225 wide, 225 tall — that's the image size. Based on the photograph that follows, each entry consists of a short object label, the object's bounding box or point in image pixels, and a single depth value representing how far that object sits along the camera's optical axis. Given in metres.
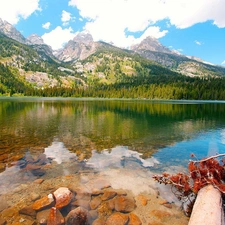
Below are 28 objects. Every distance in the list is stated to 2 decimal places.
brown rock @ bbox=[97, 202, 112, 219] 10.79
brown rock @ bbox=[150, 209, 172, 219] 10.94
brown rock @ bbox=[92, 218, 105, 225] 10.04
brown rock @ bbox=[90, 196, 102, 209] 11.60
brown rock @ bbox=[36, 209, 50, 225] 9.89
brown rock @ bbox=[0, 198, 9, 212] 11.22
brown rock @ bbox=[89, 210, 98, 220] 10.52
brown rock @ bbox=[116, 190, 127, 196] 13.15
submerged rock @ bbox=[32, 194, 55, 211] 11.08
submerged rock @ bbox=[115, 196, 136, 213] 11.37
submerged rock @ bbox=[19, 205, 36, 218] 10.60
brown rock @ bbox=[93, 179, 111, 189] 14.16
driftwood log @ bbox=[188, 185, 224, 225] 7.74
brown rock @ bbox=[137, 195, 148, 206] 12.24
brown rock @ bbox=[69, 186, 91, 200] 12.54
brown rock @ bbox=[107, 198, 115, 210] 11.56
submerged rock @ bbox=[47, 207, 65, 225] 9.54
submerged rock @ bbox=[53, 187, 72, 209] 11.32
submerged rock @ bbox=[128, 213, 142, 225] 10.19
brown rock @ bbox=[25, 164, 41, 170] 17.42
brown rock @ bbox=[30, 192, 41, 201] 12.27
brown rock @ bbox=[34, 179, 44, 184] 14.63
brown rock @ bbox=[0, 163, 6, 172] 16.94
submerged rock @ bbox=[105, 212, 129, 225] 10.07
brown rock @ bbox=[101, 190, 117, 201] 12.55
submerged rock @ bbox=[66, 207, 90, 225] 9.74
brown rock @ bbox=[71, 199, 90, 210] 11.51
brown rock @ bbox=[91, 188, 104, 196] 13.02
